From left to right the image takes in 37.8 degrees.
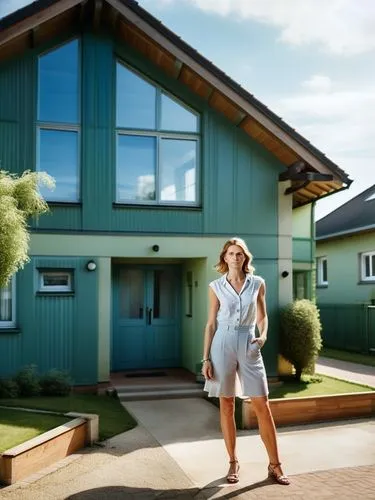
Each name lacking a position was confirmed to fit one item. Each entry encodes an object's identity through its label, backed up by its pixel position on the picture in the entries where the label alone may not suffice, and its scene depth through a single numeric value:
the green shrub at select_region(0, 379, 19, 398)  9.08
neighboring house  18.03
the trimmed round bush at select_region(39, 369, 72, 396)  9.42
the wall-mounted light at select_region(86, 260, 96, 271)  10.27
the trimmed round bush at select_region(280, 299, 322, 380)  10.55
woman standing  5.29
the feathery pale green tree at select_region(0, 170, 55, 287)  6.52
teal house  10.05
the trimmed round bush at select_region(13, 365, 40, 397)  9.28
